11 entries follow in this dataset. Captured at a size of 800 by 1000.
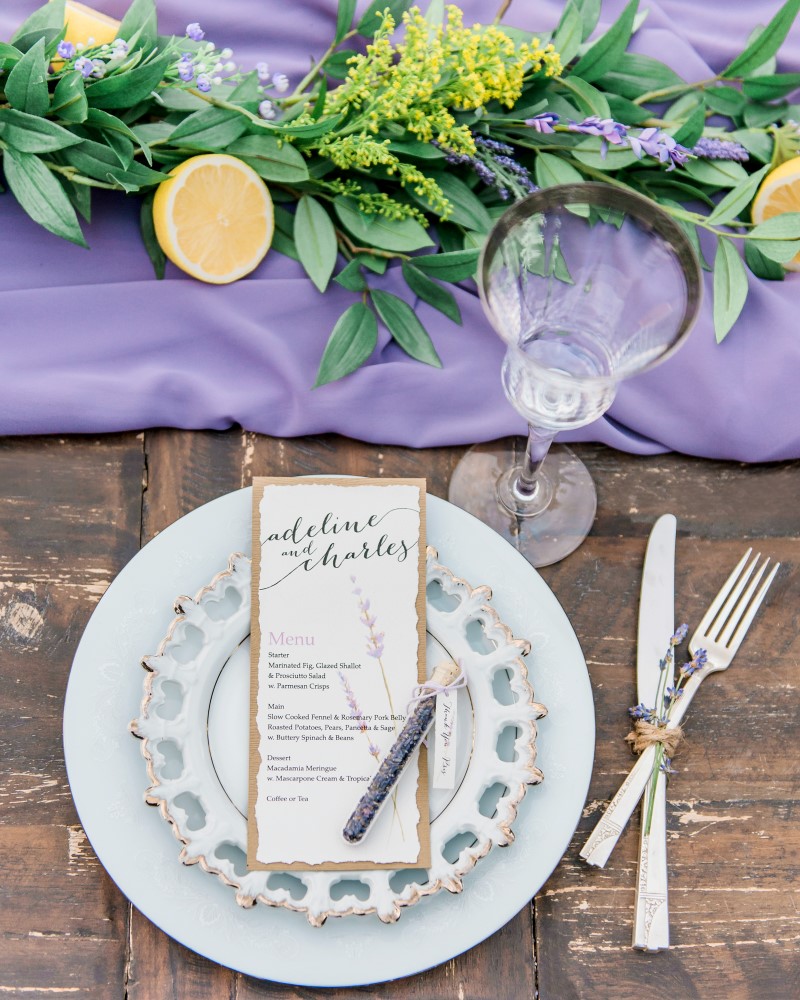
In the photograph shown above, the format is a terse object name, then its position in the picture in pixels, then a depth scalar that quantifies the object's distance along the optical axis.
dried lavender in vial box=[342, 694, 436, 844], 0.68
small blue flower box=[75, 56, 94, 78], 0.73
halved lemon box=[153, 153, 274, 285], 0.79
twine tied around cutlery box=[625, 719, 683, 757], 0.76
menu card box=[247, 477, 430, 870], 0.69
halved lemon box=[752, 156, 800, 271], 0.83
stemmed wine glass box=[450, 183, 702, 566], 0.64
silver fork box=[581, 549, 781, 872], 0.75
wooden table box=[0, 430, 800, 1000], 0.74
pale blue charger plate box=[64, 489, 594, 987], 0.68
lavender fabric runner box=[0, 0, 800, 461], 0.83
